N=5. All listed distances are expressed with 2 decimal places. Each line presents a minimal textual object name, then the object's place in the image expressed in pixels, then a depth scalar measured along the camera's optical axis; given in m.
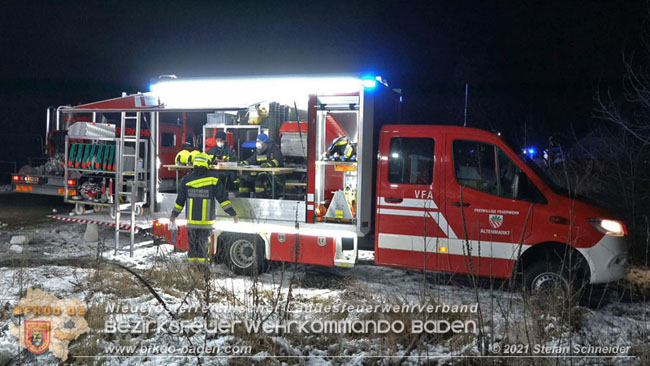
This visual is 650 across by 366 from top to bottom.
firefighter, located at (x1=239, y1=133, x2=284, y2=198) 8.06
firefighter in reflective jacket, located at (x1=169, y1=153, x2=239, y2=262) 7.10
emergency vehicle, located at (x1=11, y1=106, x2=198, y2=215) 8.54
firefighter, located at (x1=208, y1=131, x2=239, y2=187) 8.14
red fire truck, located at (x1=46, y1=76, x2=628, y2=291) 5.98
